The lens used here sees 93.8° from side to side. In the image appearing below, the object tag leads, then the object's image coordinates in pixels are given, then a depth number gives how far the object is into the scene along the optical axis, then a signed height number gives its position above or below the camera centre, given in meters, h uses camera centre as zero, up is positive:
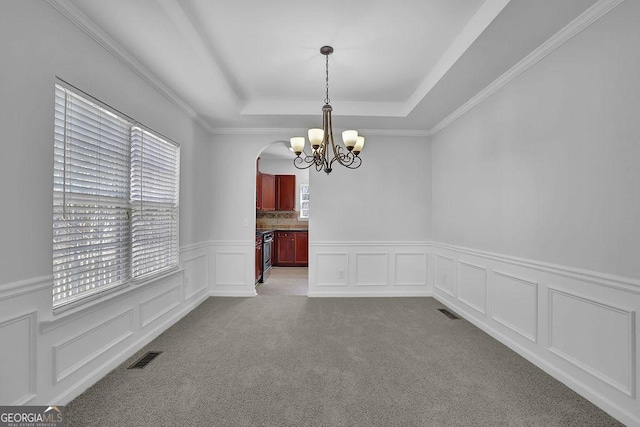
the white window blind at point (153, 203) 2.78 +0.12
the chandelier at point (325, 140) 2.89 +0.75
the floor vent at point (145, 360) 2.53 -1.28
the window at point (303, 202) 8.38 +0.37
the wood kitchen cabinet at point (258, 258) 5.50 -0.81
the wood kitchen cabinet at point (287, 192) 8.04 +0.62
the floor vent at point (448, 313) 3.81 -1.29
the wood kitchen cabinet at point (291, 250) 7.65 -0.89
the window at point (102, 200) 1.98 +0.12
